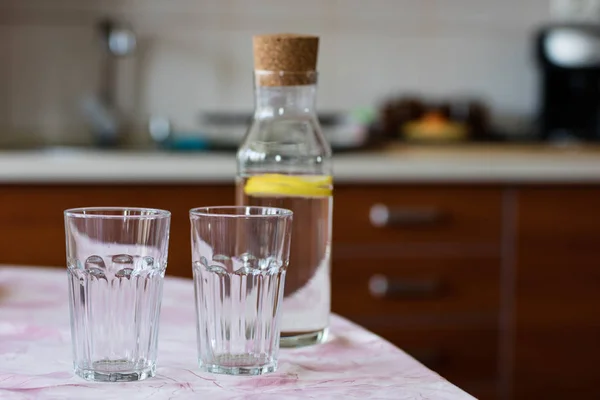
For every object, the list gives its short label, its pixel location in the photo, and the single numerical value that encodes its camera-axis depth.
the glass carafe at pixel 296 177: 1.58
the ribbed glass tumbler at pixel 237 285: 1.40
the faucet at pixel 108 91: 4.34
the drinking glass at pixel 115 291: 1.37
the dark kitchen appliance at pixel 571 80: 4.38
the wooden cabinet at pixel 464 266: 3.51
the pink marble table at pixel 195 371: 1.34
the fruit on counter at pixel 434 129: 4.25
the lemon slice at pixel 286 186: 1.58
